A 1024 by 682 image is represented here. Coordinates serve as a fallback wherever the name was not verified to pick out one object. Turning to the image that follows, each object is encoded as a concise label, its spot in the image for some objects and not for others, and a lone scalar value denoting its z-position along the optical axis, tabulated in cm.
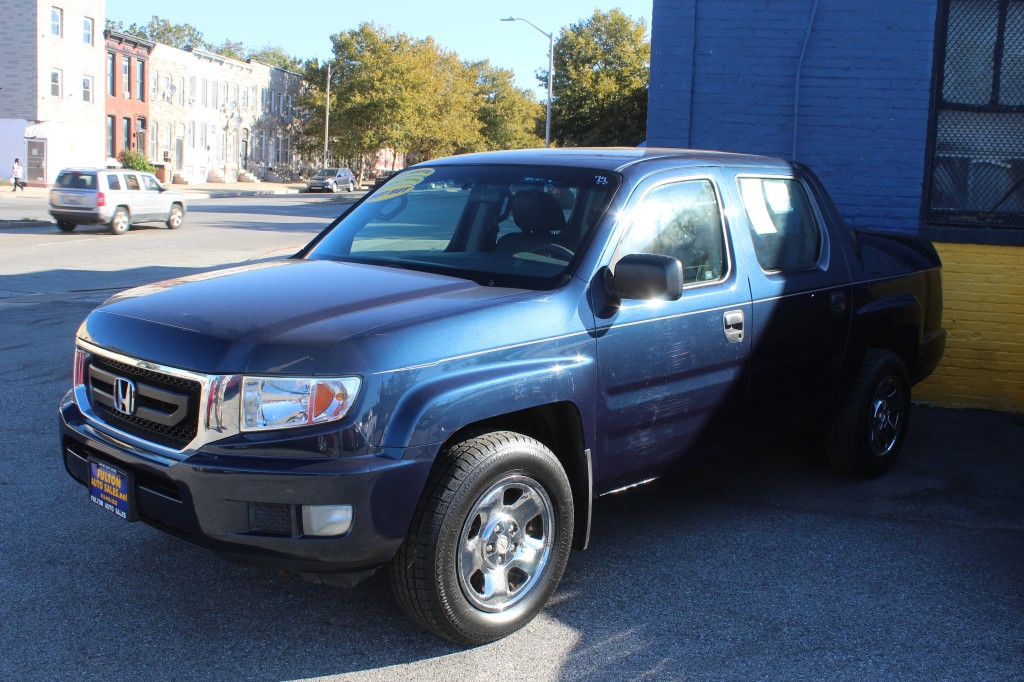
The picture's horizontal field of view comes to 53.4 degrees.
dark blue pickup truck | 324
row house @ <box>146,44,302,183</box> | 6266
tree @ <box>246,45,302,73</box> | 13762
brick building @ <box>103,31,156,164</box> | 5684
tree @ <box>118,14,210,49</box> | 12075
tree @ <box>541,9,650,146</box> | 4791
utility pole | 7131
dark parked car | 5881
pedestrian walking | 4334
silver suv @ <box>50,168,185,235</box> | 2327
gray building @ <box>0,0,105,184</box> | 4884
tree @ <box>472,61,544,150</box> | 9488
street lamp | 3936
